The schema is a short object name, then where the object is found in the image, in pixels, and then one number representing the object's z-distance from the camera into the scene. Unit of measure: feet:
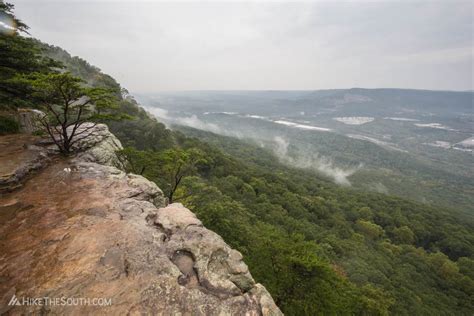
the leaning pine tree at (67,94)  32.89
